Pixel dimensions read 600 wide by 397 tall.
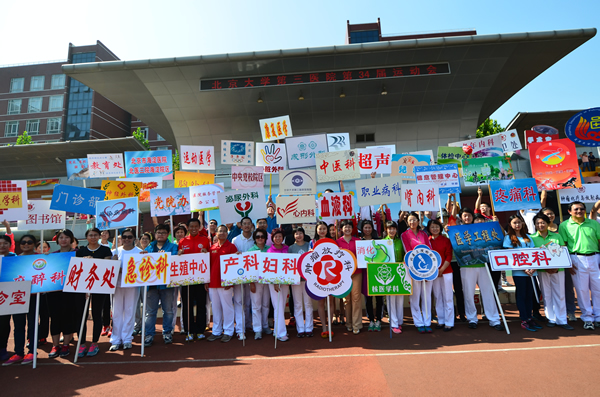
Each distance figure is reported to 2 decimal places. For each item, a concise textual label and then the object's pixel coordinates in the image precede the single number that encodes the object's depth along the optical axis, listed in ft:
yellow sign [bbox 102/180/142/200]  23.89
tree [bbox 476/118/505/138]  84.79
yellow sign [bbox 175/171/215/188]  26.13
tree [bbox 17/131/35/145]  91.61
